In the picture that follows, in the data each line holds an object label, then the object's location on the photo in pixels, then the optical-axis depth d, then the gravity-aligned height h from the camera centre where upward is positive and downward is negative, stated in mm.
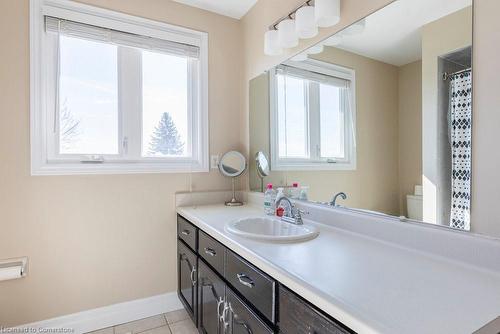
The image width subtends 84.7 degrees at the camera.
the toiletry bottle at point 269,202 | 1761 -232
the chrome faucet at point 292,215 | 1465 -276
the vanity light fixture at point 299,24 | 1371 +806
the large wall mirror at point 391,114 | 972 +232
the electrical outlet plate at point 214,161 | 2244 +43
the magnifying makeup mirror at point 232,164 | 2207 +17
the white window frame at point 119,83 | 1686 +509
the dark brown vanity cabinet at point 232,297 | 788 -506
